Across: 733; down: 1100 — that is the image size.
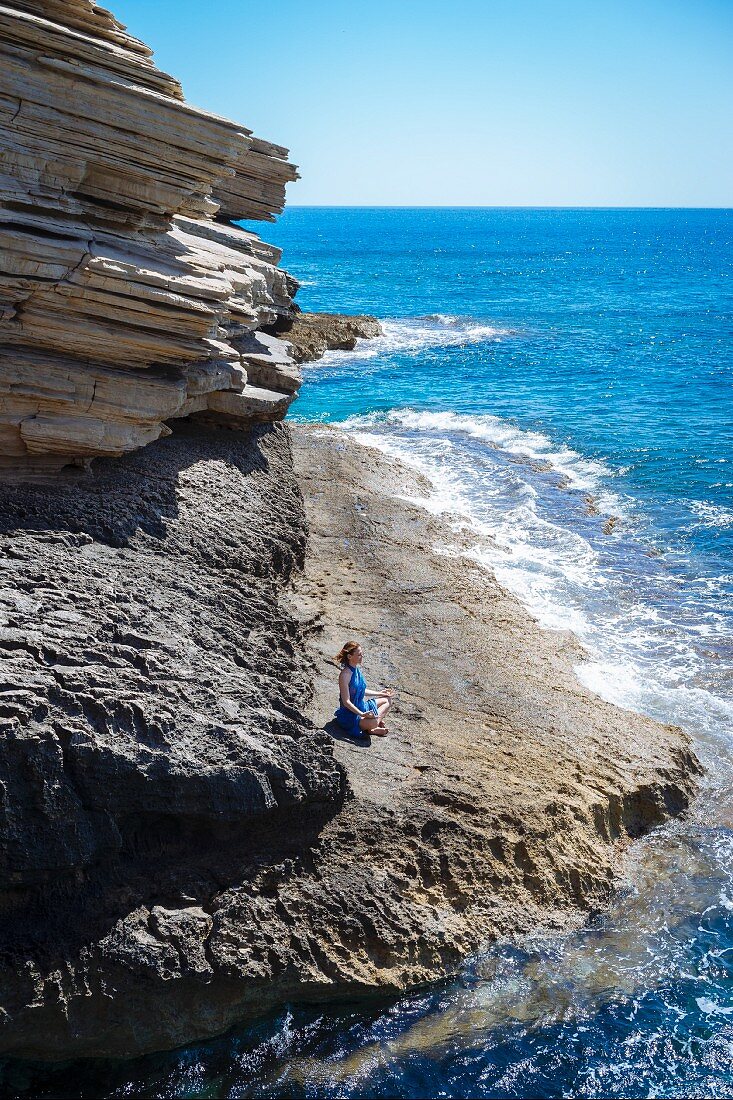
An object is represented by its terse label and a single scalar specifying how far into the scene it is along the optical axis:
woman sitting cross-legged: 11.79
